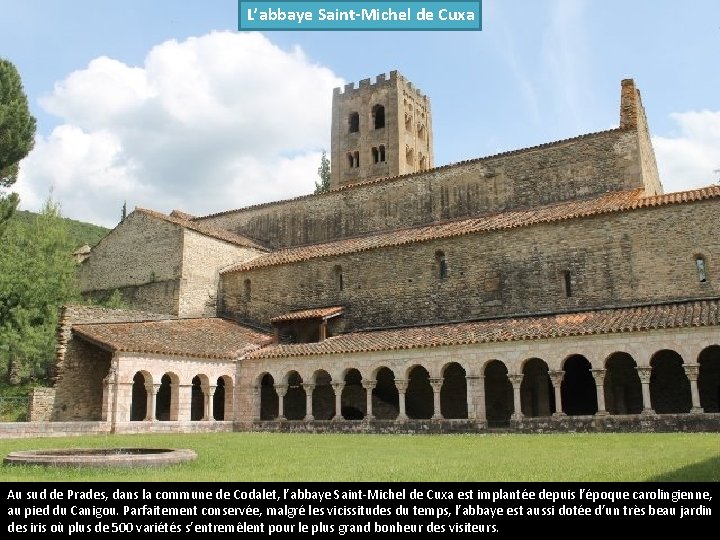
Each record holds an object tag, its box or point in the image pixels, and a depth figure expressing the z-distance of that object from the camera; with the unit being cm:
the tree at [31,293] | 3066
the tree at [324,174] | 5612
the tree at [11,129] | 3225
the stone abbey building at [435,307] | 2234
